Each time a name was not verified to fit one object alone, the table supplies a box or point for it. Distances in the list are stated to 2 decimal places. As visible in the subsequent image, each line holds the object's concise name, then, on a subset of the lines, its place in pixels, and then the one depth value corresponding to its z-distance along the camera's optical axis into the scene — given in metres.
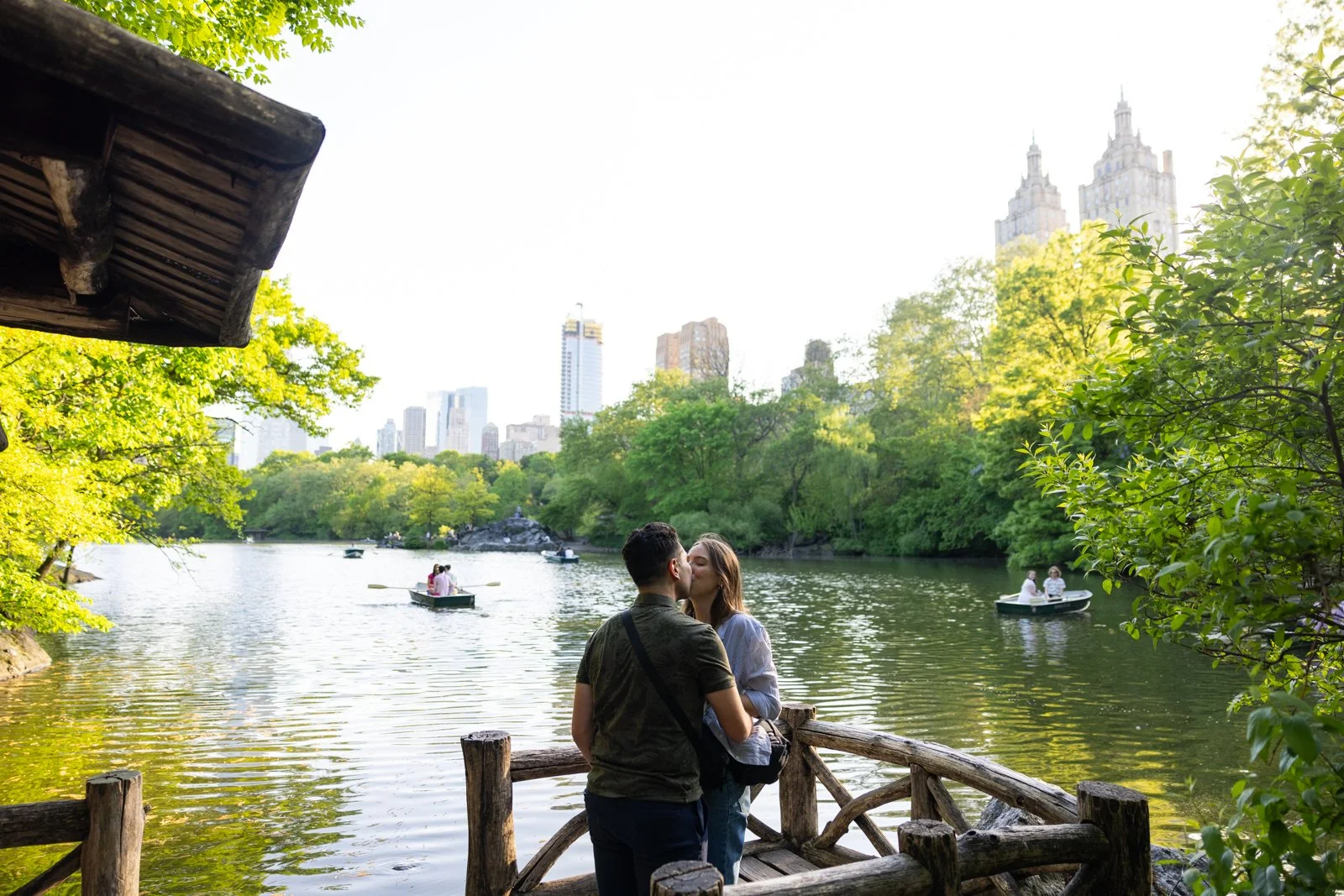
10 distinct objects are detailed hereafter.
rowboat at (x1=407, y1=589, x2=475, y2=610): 27.61
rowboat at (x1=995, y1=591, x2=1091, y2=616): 22.95
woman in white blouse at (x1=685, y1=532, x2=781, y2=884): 3.45
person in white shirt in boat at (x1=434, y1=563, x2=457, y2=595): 28.62
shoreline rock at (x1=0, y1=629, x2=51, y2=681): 14.81
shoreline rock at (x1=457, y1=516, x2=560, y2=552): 81.25
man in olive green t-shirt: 2.99
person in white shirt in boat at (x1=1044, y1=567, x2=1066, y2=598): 23.94
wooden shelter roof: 1.95
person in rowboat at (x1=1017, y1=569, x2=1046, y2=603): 23.11
